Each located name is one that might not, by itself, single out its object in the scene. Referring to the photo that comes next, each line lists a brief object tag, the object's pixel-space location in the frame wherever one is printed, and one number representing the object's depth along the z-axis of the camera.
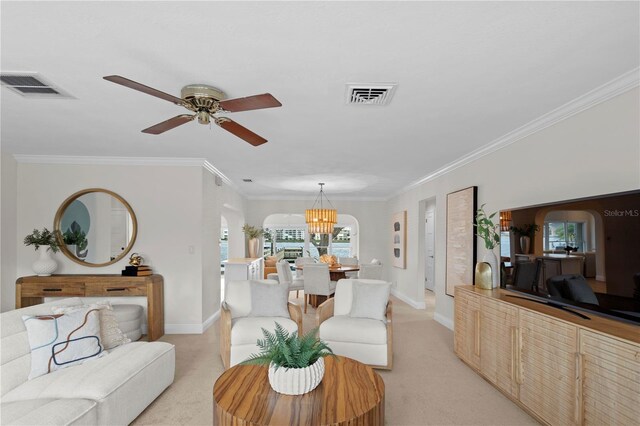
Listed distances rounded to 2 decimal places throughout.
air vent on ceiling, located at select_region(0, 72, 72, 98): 2.29
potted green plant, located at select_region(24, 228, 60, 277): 4.56
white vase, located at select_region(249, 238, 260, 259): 8.55
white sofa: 1.97
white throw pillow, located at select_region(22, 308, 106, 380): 2.42
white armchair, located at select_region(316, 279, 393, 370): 3.53
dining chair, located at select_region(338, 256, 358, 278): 7.57
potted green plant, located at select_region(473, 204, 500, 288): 3.54
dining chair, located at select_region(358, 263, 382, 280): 6.20
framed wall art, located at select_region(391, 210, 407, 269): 7.46
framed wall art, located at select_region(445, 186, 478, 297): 4.41
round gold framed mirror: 4.87
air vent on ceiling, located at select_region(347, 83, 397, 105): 2.40
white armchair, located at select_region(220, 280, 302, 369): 3.50
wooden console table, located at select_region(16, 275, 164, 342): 4.43
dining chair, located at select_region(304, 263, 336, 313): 5.97
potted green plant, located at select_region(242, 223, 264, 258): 8.55
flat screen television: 2.07
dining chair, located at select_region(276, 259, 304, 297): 6.34
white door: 8.96
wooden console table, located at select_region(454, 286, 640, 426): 1.91
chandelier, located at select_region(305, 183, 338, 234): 6.97
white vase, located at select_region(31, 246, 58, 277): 4.56
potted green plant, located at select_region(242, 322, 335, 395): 2.07
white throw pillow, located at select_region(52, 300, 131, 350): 2.87
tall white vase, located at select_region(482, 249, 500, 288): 3.54
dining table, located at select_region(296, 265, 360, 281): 6.38
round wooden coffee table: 1.84
